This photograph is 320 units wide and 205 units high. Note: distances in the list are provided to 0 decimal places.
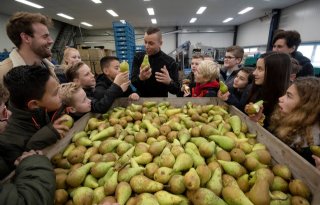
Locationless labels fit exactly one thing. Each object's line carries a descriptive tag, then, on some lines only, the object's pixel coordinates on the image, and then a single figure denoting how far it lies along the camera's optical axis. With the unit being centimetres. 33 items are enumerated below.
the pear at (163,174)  91
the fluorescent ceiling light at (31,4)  789
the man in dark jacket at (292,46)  278
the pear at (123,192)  84
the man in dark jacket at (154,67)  256
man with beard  189
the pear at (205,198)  78
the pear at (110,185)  90
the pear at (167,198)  81
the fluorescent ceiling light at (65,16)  1056
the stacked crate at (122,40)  549
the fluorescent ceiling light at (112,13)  1006
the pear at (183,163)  95
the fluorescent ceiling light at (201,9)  977
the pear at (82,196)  84
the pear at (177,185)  87
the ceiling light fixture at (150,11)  1004
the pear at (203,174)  89
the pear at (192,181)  82
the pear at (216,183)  87
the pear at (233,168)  98
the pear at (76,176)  94
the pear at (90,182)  95
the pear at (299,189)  85
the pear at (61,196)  86
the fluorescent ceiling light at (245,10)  1005
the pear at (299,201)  80
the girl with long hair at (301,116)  122
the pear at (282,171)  96
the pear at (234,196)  79
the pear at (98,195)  88
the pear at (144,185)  88
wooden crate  84
